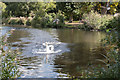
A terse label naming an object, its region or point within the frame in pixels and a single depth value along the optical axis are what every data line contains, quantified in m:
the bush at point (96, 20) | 29.23
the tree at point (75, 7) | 36.38
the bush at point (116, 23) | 5.18
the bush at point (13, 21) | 42.41
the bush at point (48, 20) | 35.37
